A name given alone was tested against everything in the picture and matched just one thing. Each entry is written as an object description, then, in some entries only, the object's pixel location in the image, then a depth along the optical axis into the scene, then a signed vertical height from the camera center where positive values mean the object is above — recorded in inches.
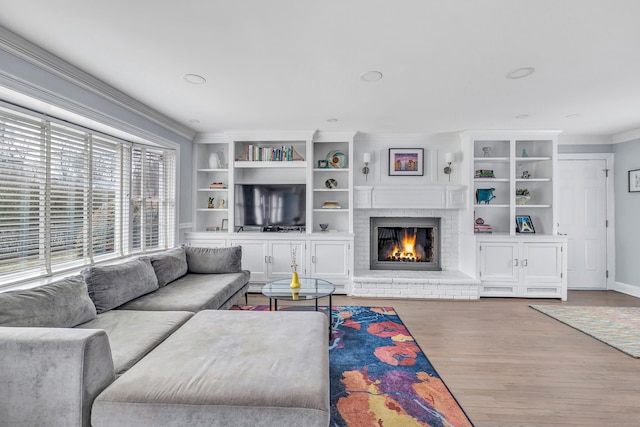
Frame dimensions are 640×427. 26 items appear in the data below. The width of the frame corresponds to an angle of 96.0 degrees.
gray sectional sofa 44.2 -28.0
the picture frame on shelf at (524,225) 163.2 -4.9
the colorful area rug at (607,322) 104.6 -44.9
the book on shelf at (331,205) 168.7 +5.8
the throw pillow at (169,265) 112.3 -21.1
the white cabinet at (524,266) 155.9 -27.1
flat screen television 167.2 +5.5
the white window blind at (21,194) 80.3 +5.4
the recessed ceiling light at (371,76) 92.0 +45.4
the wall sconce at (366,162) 167.5 +31.7
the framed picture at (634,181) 158.6 +20.3
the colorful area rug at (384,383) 65.0 -45.3
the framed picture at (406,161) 174.1 +32.9
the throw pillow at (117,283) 84.7 -22.0
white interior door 171.6 +0.4
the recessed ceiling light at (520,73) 89.3 +45.7
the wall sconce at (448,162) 165.0 +31.7
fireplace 175.8 -17.1
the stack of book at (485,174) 164.7 +24.0
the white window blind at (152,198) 135.1 +7.8
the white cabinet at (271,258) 161.8 -24.6
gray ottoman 43.9 -28.2
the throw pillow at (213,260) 132.2 -21.2
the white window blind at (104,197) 113.2 +6.7
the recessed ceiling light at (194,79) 95.6 +45.8
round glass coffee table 102.3 -28.6
